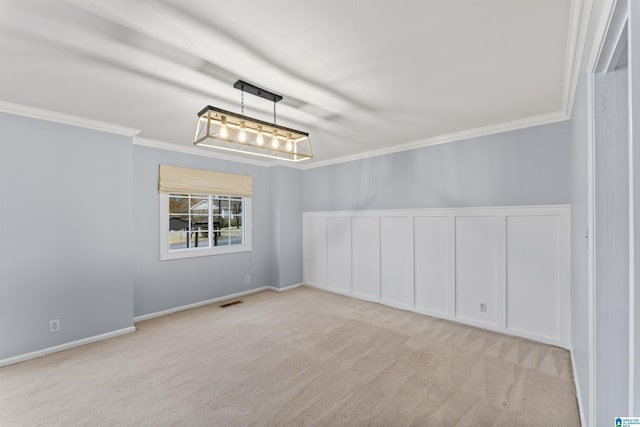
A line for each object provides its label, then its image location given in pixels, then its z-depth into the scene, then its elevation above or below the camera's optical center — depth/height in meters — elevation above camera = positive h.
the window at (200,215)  4.18 -0.02
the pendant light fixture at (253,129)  2.23 +0.75
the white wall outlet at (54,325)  2.99 -1.16
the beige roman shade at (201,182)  4.16 +0.51
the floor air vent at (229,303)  4.55 -1.45
